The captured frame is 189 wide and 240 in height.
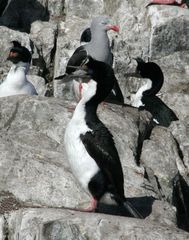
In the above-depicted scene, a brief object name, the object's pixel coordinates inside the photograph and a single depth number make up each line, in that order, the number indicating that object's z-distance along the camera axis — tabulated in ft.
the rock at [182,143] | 53.11
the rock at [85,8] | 72.95
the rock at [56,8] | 72.90
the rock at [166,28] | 70.18
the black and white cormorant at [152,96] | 62.64
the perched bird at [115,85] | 63.82
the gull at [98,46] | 57.62
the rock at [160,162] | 48.34
